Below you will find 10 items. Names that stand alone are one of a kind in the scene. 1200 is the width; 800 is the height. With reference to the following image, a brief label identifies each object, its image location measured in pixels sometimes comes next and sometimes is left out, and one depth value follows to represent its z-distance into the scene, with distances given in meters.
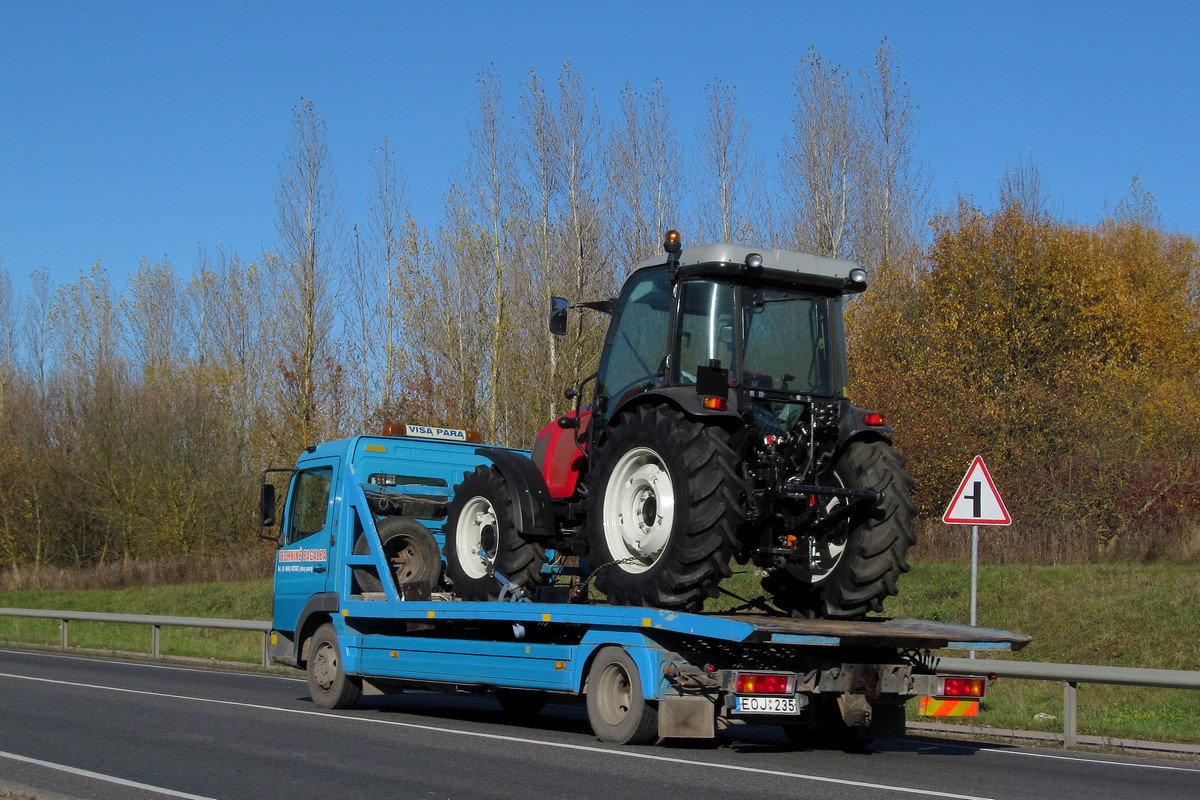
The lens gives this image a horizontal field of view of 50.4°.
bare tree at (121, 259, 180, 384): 56.34
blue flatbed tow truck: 9.01
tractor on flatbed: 9.27
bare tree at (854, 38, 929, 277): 42.78
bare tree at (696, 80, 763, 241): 39.25
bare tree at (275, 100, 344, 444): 40.44
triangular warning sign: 14.09
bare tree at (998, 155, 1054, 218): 36.03
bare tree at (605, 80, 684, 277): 38.00
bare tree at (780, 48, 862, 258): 41.41
